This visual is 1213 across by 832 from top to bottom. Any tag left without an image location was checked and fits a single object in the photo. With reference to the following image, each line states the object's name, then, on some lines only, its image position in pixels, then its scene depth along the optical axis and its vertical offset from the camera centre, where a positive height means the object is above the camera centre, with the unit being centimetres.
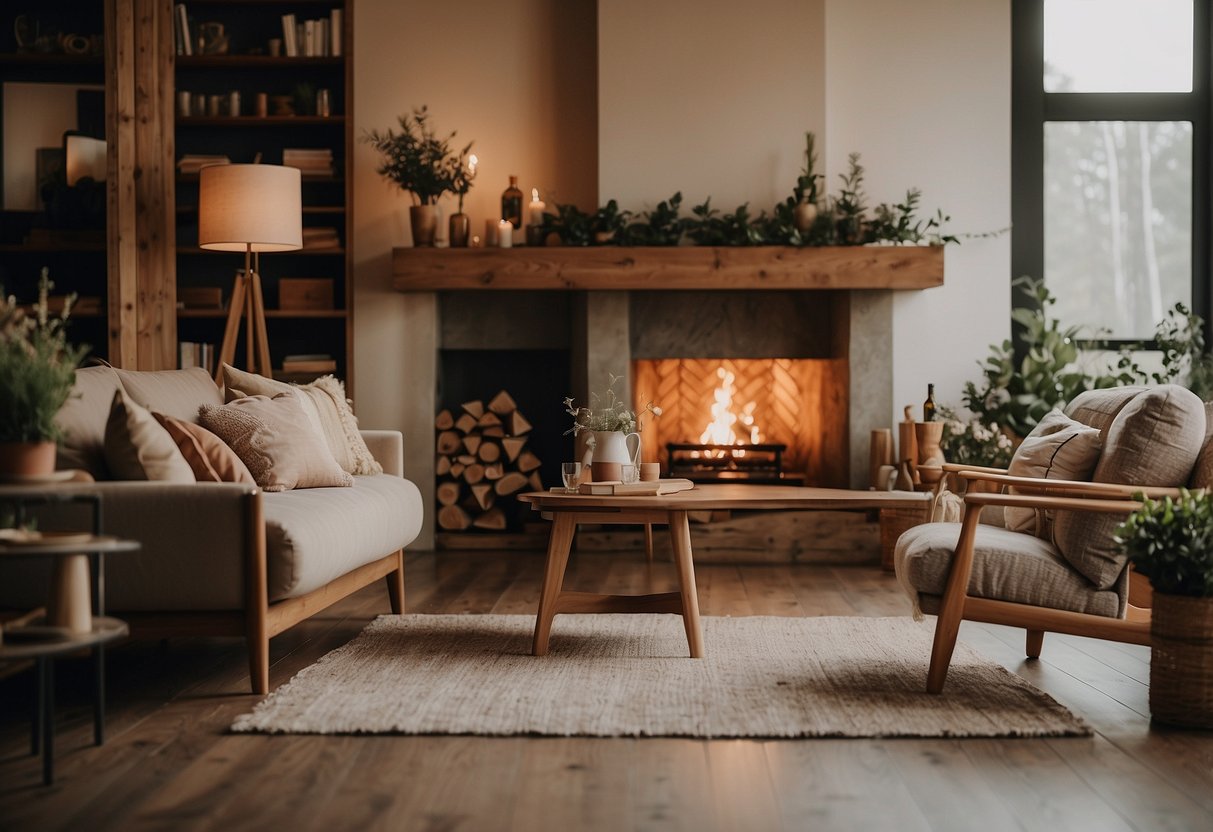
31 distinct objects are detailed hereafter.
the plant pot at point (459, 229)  558 +83
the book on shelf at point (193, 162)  573 +121
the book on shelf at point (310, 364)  571 +14
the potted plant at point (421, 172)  551 +112
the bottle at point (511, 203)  565 +97
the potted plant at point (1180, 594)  255 -50
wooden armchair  273 -58
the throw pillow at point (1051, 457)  308 -20
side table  214 -50
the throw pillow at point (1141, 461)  280 -20
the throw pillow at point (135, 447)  291 -15
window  596 +127
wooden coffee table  326 -41
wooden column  559 +107
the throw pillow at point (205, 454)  311 -18
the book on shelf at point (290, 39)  574 +187
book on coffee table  338 -32
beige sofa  276 -44
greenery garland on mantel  541 +83
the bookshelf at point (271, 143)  583 +137
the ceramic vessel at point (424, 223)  554 +85
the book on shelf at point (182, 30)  573 +191
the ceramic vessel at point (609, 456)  351 -22
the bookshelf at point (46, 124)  580 +146
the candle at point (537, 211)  565 +93
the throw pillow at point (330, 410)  386 -8
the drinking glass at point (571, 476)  345 -28
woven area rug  258 -81
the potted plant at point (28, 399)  226 -2
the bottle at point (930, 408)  540 -10
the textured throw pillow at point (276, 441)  345 -16
